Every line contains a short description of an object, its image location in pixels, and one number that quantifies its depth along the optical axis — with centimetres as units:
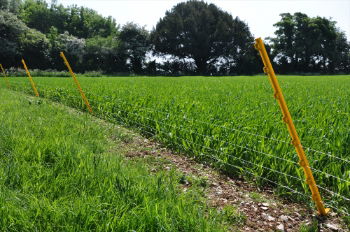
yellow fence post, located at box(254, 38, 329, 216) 314
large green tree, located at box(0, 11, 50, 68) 4122
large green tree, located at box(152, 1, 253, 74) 5459
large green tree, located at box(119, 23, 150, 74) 5098
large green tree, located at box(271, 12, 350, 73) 5888
